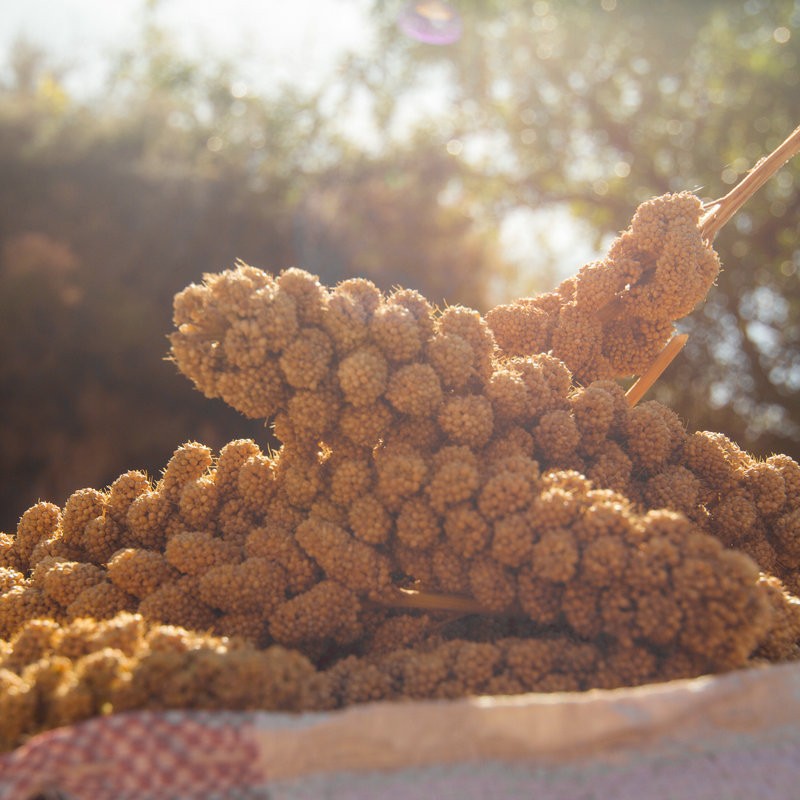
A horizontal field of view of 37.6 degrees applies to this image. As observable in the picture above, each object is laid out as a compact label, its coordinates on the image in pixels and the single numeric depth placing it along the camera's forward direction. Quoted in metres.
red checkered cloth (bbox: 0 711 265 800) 0.22
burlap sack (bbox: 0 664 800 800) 0.22
